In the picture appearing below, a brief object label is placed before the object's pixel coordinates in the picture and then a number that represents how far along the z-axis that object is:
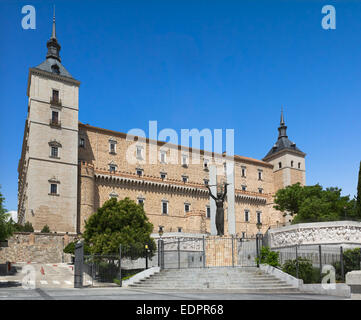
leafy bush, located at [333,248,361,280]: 19.34
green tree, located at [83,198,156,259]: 30.05
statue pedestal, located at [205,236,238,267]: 24.92
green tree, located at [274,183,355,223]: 44.68
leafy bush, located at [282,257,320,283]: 18.50
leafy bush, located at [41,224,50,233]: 42.50
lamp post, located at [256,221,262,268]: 21.34
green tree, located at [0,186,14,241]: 27.00
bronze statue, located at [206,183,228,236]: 26.98
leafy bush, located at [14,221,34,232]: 41.25
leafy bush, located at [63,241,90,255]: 39.84
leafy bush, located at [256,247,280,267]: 20.55
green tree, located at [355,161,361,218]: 36.12
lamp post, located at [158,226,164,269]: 24.12
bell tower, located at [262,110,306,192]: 71.34
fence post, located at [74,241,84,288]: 21.69
